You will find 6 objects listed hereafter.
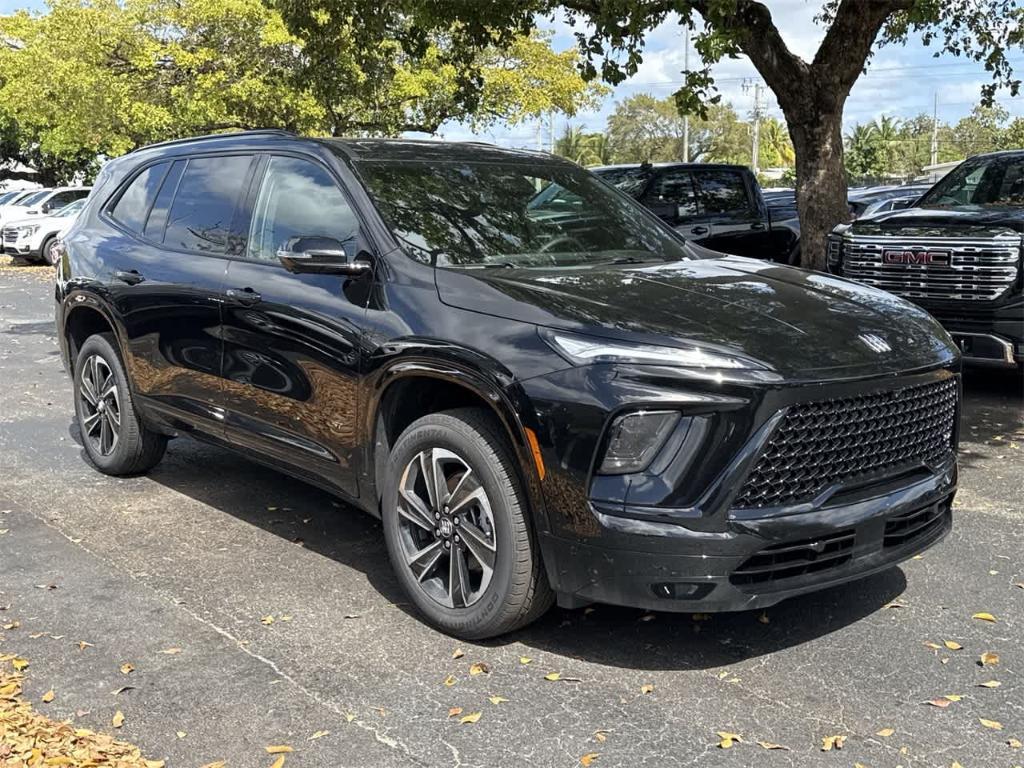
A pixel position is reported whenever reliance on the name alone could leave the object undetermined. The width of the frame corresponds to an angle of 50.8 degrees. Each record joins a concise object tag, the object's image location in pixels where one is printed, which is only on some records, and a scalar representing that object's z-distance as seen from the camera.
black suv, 3.44
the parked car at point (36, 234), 24.88
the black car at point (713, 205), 12.16
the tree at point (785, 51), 9.34
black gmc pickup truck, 7.52
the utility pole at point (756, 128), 77.44
